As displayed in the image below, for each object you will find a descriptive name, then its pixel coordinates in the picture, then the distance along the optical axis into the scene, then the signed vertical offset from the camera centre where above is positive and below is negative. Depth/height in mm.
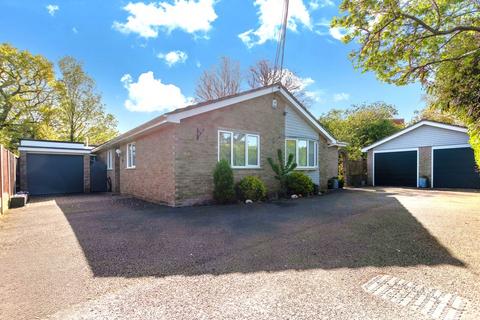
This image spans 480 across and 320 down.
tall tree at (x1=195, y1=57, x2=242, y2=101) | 25094 +8594
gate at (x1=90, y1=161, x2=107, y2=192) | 15609 -1066
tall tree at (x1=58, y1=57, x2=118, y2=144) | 21797 +5396
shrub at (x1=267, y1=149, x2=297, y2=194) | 11141 -368
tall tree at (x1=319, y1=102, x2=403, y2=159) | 19791 +2950
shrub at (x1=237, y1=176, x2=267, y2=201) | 9398 -1132
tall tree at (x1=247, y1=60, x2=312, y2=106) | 25344 +8850
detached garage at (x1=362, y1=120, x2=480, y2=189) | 13578 +124
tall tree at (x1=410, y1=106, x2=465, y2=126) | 21709 +4569
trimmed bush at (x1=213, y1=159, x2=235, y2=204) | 8898 -806
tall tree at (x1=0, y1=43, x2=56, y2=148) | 18031 +5483
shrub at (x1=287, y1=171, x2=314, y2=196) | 11188 -1094
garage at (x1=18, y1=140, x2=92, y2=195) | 13688 -376
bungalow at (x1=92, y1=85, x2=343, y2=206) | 8461 +721
